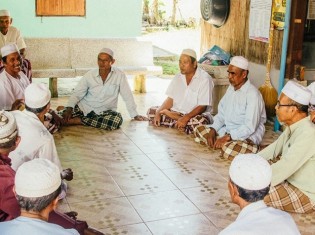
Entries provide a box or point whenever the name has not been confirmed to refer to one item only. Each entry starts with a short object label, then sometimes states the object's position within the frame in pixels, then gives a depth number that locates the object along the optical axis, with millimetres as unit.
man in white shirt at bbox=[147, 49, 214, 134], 6438
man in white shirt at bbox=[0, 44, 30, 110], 5559
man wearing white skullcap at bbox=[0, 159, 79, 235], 2270
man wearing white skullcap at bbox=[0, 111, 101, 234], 2885
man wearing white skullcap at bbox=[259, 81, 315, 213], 3918
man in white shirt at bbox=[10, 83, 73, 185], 3795
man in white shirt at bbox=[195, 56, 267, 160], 5543
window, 10219
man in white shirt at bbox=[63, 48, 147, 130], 6648
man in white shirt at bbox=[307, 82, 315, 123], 4780
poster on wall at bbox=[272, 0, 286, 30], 6816
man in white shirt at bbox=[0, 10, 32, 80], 7312
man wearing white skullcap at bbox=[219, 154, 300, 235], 2297
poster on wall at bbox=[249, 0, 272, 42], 7234
